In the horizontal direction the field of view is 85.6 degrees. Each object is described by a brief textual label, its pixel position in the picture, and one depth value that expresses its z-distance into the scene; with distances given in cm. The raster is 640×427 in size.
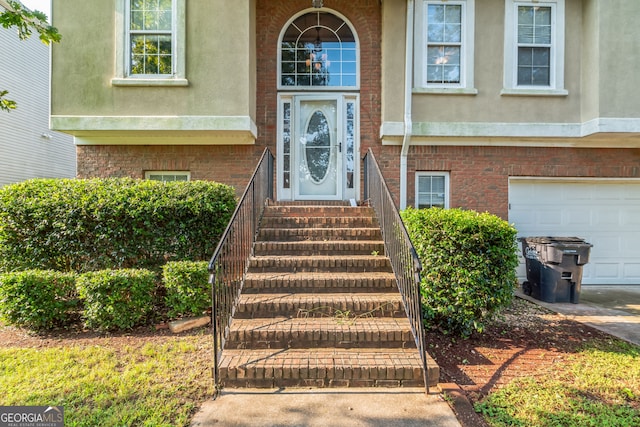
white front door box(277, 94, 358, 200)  694
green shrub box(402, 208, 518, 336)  397
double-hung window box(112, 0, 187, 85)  600
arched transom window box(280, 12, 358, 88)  698
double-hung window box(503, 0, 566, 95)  659
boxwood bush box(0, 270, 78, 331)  425
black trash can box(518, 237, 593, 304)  589
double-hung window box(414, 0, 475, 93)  655
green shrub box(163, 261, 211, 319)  447
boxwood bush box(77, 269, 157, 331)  427
